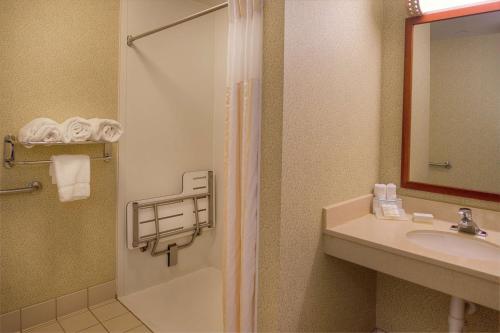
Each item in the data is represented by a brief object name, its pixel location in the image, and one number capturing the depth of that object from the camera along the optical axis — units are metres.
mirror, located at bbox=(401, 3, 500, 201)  1.67
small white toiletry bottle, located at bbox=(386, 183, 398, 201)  1.96
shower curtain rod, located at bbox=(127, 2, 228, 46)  1.64
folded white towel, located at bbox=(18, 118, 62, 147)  1.83
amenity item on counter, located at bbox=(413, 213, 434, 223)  1.78
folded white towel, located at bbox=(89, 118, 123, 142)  2.02
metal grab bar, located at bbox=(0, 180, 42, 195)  1.93
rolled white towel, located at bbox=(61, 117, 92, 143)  1.91
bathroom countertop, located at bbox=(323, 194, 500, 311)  1.27
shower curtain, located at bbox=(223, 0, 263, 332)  1.51
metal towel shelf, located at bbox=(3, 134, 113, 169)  1.91
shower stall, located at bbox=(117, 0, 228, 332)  2.42
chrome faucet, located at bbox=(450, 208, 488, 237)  1.61
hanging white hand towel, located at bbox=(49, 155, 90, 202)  1.94
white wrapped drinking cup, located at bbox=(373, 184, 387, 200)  1.96
